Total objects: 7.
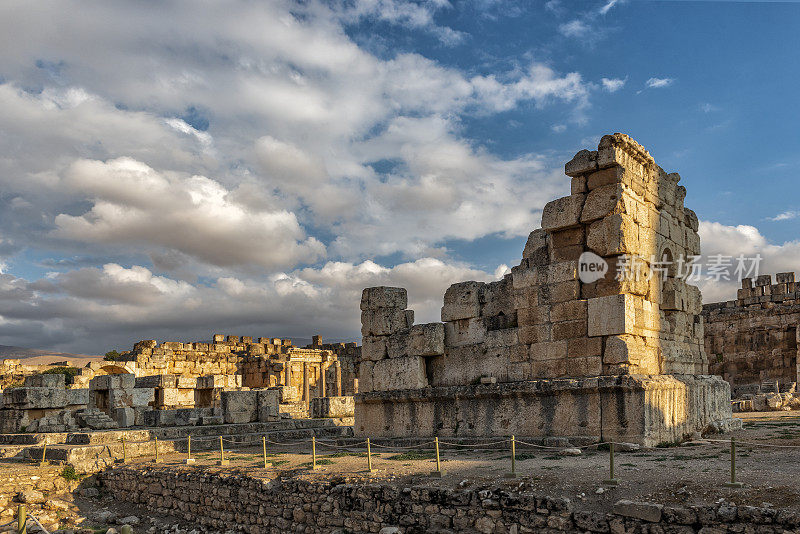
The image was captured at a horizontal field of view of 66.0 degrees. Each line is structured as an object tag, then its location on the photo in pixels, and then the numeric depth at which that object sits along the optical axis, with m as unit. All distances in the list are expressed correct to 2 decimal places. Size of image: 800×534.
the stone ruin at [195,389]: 17.66
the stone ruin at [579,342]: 9.48
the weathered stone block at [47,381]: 20.19
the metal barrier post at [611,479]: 6.35
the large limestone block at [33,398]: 17.38
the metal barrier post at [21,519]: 6.25
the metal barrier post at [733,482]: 5.93
